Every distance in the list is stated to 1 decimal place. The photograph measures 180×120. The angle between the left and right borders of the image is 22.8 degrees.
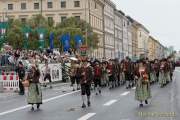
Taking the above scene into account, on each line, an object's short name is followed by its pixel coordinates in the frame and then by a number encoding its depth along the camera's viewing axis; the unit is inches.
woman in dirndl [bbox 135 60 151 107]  615.0
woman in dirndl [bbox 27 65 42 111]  607.8
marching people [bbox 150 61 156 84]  1224.9
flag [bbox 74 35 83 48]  2040.6
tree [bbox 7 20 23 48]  2301.0
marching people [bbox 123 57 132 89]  1067.4
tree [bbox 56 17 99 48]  2646.5
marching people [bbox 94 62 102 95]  871.5
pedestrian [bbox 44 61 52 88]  1072.4
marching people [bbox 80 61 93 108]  618.9
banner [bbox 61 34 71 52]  1737.2
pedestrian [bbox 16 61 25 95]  879.6
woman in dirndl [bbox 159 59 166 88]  1094.9
